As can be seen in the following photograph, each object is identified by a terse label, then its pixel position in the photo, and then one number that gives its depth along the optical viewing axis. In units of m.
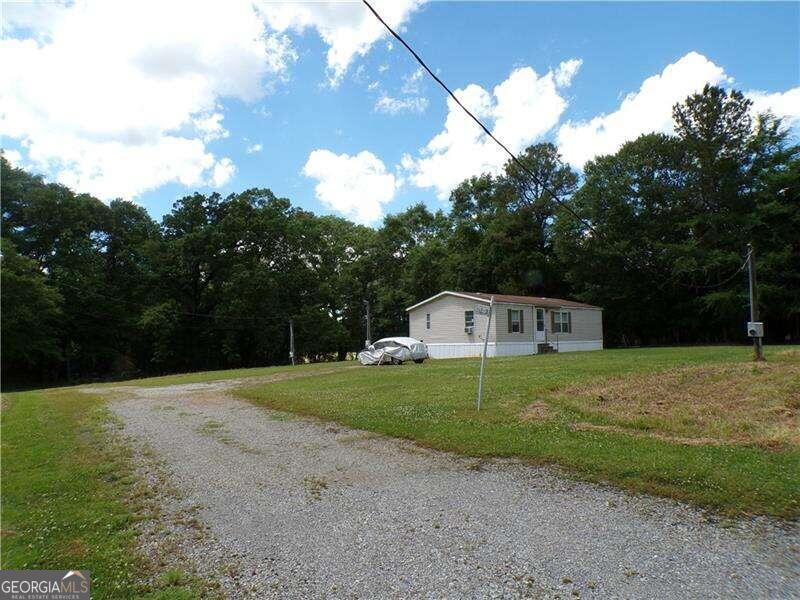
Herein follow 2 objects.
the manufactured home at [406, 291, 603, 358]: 26.56
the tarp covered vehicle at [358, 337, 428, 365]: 24.11
